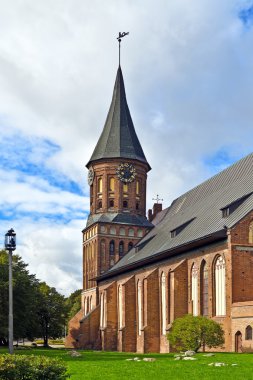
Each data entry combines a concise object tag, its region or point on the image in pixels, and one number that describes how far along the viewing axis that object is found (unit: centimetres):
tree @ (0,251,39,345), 5010
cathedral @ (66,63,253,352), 3641
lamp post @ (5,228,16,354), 2781
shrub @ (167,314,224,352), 3291
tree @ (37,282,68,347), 7169
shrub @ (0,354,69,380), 1495
